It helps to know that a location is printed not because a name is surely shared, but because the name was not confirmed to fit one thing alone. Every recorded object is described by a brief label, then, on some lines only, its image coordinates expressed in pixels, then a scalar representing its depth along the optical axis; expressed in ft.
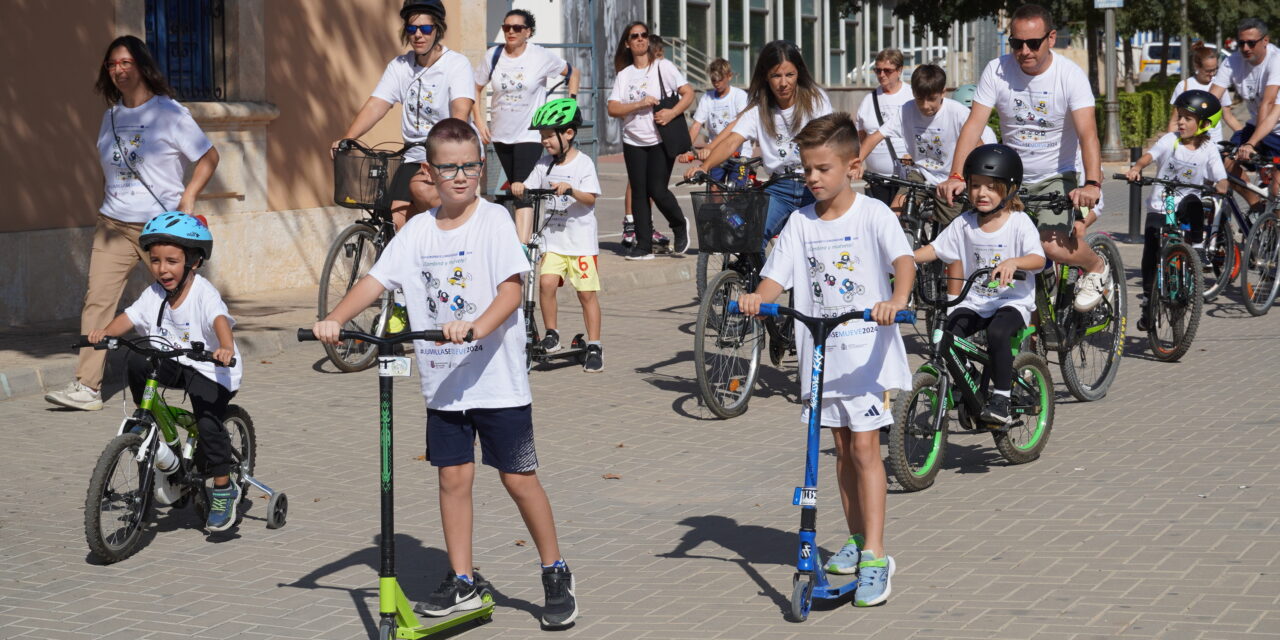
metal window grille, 41.16
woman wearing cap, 32.94
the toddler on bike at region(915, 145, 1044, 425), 24.82
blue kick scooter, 17.83
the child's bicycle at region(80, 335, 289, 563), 20.53
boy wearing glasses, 17.70
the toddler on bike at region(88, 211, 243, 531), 21.89
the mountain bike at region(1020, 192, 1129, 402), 28.50
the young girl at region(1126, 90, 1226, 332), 39.45
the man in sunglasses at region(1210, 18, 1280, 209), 43.34
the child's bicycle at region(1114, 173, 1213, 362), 34.63
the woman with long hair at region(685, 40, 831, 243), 30.40
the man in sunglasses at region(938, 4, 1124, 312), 29.48
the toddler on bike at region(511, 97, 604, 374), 32.45
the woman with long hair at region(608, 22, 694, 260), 48.49
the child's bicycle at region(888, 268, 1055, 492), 23.53
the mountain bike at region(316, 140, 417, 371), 32.58
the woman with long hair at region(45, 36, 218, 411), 28.99
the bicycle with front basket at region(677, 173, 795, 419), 29.04
